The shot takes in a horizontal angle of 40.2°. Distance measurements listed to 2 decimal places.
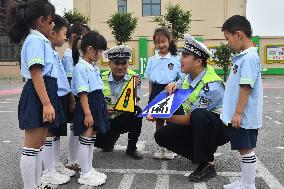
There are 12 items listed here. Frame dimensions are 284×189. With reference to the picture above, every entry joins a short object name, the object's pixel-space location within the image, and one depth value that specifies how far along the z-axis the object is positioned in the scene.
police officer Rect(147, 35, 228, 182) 4.00
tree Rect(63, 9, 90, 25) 30.37
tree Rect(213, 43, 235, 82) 24.88
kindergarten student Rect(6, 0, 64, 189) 3.16
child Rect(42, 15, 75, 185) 3.88
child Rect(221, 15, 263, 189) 3.38
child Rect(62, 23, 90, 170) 4.41
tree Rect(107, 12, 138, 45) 30.39
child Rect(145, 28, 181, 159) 5.06
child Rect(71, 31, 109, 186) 3.82
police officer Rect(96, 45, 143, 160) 4.76
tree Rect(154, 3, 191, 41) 29.73
